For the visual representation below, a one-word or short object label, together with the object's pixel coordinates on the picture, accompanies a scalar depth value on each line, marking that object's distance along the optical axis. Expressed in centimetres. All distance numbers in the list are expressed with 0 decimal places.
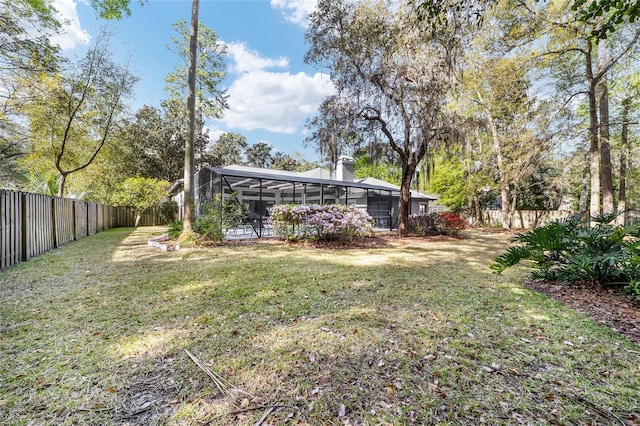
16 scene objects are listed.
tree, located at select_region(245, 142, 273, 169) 4072
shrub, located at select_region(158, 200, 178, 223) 1681
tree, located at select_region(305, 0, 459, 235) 796
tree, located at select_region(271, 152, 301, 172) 3816
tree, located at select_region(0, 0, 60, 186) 609
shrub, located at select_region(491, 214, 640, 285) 328
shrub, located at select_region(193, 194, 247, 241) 802
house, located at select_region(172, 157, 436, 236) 1511
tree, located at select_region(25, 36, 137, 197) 946
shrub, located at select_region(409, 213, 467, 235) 1124
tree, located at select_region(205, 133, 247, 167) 2531
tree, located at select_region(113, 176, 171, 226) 1612
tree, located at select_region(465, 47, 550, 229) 1046
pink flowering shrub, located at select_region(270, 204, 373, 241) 824
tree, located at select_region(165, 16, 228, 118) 1519
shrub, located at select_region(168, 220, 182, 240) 872
